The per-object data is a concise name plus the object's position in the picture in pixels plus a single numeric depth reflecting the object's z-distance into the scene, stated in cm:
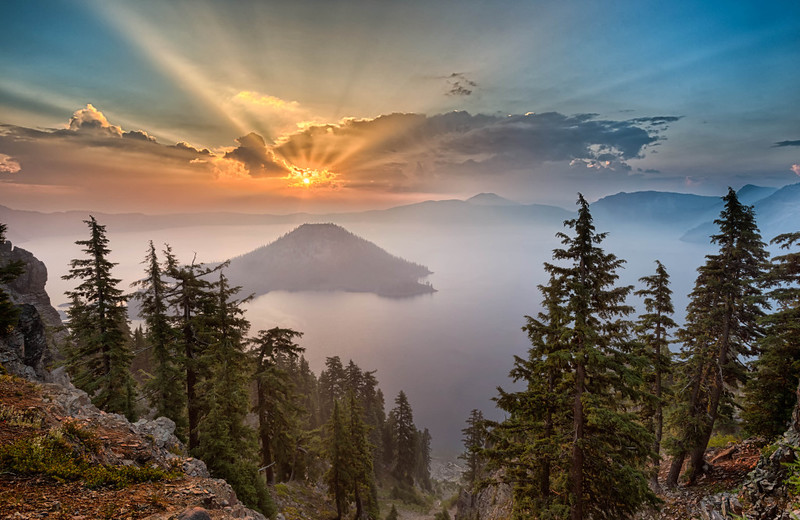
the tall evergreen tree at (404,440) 5178
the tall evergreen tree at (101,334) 1752
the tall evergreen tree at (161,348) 1770
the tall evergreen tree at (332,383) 5288
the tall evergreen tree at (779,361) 1474
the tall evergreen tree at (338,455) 2517
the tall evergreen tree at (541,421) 1166
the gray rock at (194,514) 718
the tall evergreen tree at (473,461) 4331
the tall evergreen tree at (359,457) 2561
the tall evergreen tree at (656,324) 1880
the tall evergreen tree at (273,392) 2134
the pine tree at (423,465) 6180
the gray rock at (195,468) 1188
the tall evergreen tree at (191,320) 1791
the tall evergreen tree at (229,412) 1522
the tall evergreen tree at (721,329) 1684
